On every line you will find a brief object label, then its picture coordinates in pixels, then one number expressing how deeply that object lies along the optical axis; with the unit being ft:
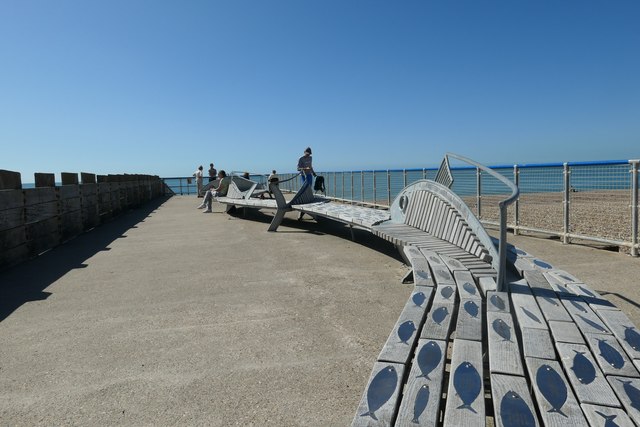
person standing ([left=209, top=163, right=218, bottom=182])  84.46
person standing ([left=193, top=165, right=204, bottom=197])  90.31
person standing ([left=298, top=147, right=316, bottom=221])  43.86
